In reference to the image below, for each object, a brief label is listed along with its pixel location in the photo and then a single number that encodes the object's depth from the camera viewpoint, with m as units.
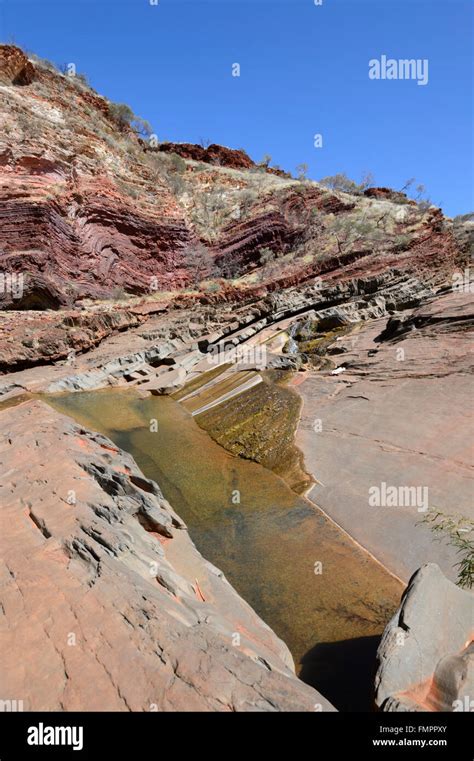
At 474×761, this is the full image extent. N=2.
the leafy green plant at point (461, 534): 4.00
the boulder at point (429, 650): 2.78
